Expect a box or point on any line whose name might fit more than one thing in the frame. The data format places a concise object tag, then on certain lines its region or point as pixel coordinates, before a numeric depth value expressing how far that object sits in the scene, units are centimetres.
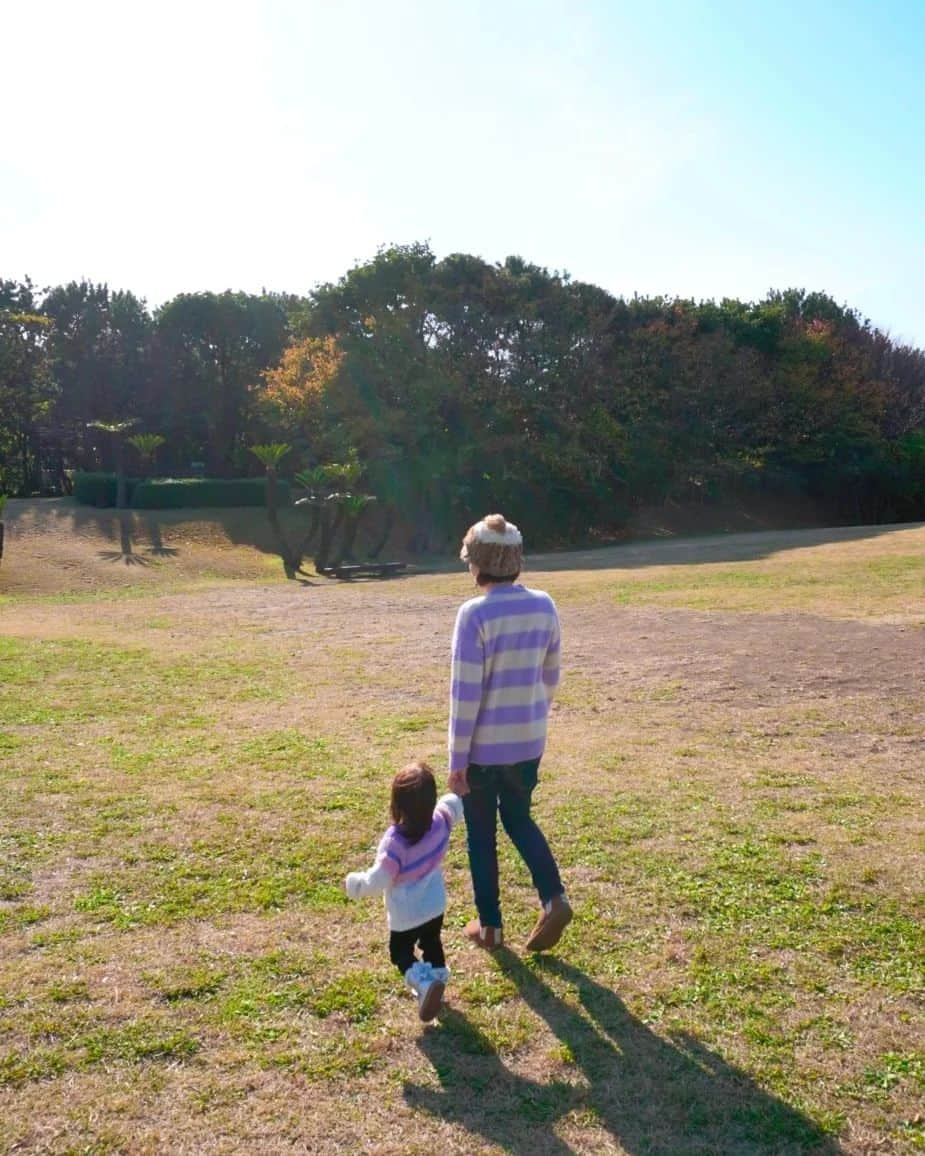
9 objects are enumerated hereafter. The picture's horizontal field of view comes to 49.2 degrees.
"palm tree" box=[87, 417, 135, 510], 2998
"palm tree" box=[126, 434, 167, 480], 3016
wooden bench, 2228
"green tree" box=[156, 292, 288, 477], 3988
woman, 359
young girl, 328
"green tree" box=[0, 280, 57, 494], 3189
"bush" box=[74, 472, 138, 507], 3038
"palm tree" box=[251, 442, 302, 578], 2360
